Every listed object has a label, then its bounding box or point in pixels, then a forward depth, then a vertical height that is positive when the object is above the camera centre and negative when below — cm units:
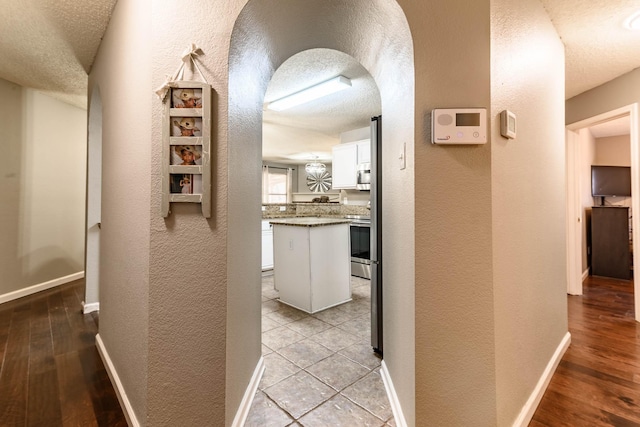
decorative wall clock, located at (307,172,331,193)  888 +107
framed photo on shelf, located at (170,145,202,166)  119 +26
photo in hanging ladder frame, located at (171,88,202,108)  119 +50
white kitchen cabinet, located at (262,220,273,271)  475 -53
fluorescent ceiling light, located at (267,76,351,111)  275 +131
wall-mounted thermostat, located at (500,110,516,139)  121 +40
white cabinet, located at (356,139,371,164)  445 +105
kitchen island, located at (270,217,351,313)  290 -52
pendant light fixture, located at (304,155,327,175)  697 +119
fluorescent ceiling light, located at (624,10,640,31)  183 +131
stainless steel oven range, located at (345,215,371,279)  420 -49
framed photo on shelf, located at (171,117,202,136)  119 +38
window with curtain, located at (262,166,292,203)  834 +97
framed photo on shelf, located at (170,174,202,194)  120 +14
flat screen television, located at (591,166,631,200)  421 +53
